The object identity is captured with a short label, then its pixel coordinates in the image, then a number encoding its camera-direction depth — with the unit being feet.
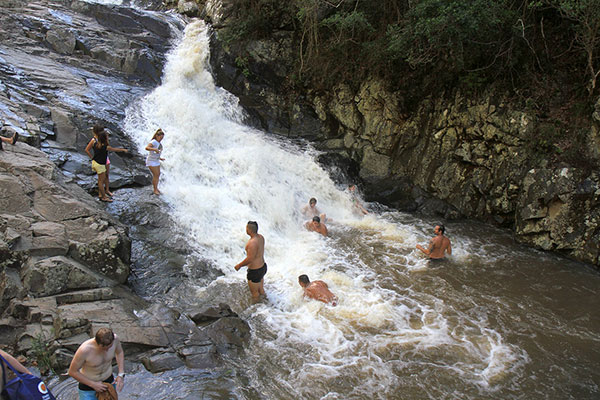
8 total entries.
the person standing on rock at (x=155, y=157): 25.98
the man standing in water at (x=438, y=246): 25.85
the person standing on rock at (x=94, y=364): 11.07
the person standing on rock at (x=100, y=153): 23.65
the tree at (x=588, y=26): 25.04
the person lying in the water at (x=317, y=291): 20.93
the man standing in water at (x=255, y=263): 19.89
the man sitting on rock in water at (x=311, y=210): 32.53
